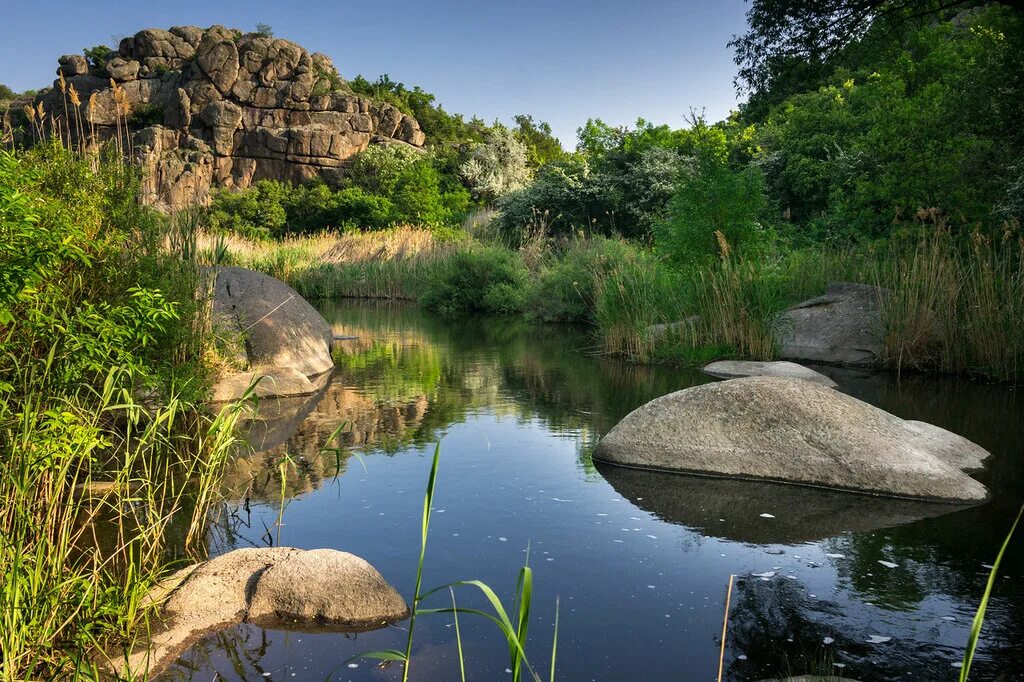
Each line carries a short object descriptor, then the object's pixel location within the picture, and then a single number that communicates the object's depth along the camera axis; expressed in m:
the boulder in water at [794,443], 5.49
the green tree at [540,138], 54.91
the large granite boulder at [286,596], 3.61
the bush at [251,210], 44.41
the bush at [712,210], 12.26
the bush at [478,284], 20.14
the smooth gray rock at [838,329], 11.16
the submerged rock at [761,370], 9.27
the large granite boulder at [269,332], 9.24
